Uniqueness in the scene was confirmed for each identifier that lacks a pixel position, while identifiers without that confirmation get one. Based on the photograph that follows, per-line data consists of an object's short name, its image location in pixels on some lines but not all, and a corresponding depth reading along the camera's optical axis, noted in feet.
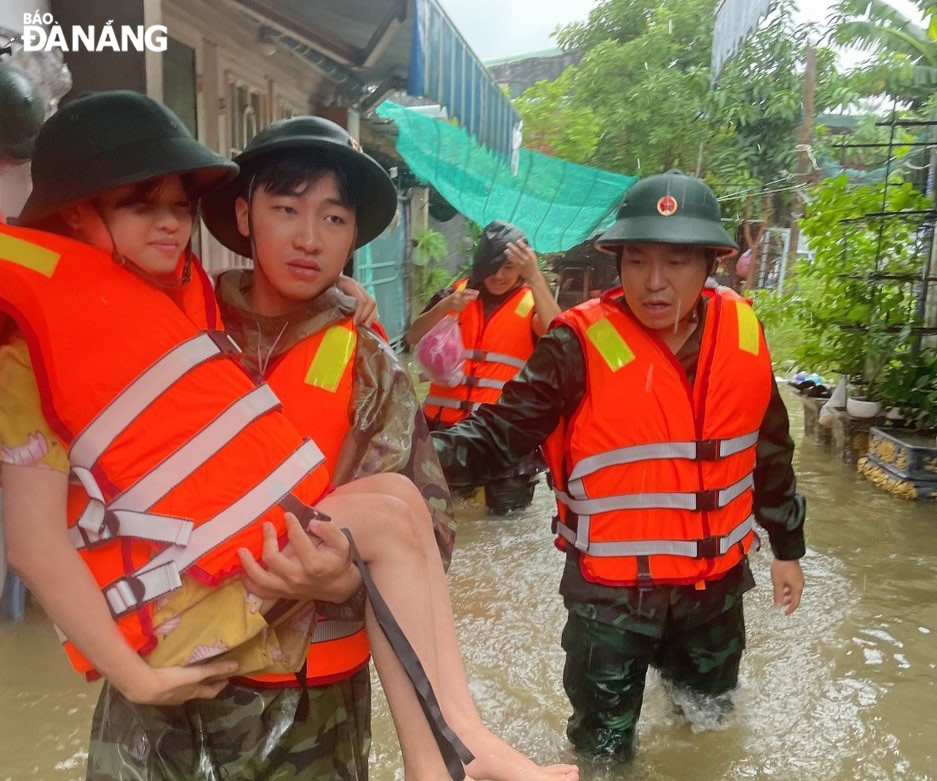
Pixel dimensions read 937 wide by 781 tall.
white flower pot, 18.58
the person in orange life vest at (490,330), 12.66
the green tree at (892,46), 22.59
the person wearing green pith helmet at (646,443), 6.25
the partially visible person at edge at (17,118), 4.60
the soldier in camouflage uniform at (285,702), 4.02
